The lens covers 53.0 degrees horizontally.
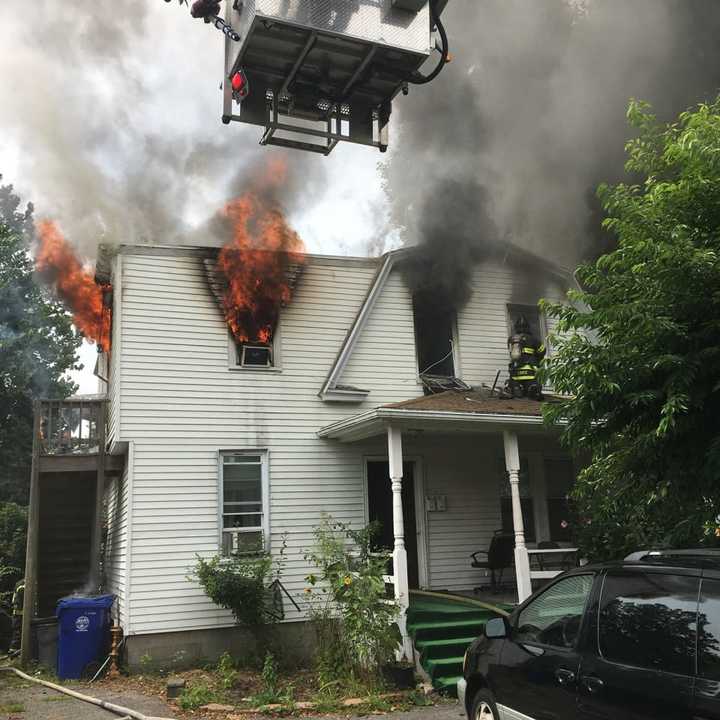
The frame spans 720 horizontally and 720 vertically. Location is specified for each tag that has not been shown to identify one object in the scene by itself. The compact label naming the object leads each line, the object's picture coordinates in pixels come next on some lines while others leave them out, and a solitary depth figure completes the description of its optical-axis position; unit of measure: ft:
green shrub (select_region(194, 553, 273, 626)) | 33.30
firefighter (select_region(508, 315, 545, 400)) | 41.60
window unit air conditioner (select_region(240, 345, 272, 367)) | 39.91
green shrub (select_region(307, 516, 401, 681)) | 29.89
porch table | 34.86
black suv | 11.44
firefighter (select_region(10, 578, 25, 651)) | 45.68
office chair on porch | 38.24
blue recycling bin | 34.78
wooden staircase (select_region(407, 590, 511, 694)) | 30.14
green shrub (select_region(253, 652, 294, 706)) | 27.73
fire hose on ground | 25.45
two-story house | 35.76
